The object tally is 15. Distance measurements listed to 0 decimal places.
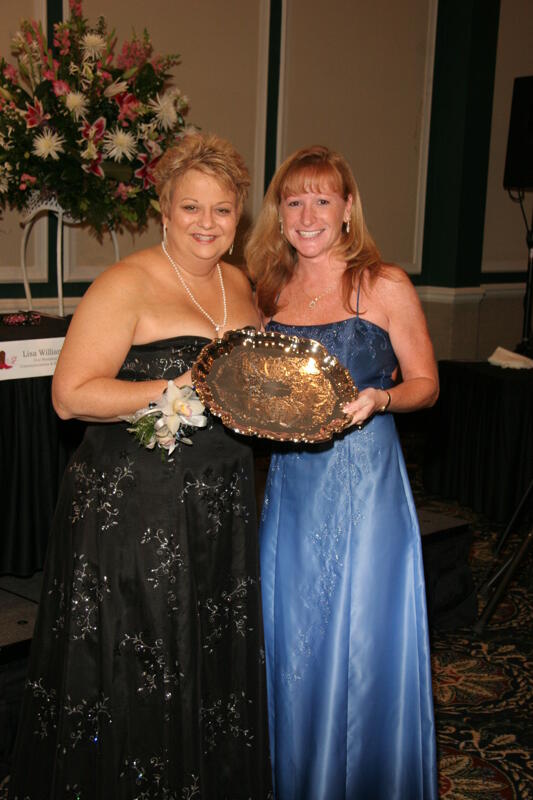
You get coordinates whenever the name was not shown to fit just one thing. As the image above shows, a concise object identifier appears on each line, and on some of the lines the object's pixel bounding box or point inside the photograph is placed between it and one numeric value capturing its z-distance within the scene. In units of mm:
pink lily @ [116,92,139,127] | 3236
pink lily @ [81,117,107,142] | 3166
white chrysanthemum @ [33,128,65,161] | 3113
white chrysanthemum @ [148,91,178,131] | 3312
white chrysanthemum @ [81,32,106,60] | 3178
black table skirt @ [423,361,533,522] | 4859
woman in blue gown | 2293
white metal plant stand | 3400
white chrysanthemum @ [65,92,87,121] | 3117
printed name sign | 2971
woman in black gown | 2018
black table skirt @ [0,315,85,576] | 3113
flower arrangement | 3160
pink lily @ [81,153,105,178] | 3223
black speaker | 6230
